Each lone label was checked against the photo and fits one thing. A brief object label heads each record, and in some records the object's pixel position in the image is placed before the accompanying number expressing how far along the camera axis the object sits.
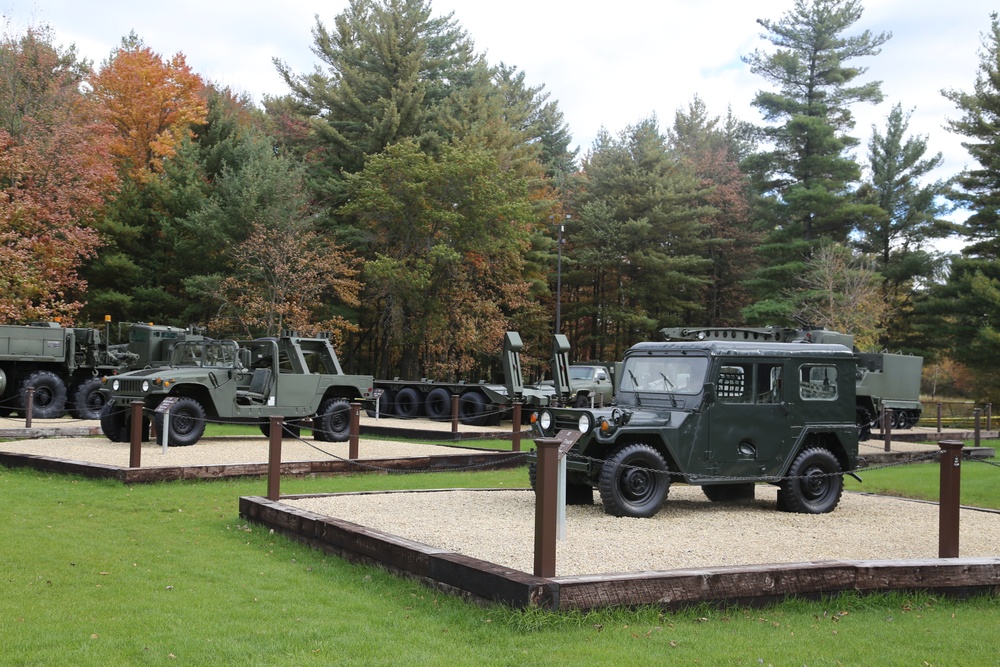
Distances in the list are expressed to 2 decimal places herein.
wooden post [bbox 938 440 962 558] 7.57
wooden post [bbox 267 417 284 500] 9.73
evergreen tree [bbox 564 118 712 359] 41.50
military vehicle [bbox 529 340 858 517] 9.57
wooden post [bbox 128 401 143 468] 12.10
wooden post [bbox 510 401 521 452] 17.48
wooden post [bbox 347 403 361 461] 13.99
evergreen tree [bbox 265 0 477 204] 35.75
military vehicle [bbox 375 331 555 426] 23.02
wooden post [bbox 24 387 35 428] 17.11
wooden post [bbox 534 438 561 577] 6.14
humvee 15.85
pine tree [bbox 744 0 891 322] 39.31
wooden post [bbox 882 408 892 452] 19.44
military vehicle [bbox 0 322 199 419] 20.83
